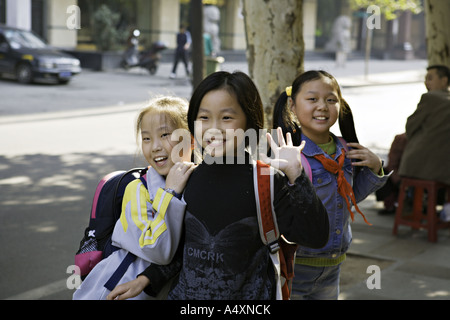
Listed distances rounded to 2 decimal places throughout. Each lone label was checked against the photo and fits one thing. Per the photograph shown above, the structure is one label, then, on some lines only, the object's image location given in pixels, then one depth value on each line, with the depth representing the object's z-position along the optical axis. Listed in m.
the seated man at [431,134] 5.96
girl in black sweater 2.19
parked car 18.25
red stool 5.98
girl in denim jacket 2.98
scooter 22.59
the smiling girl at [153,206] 2.25
